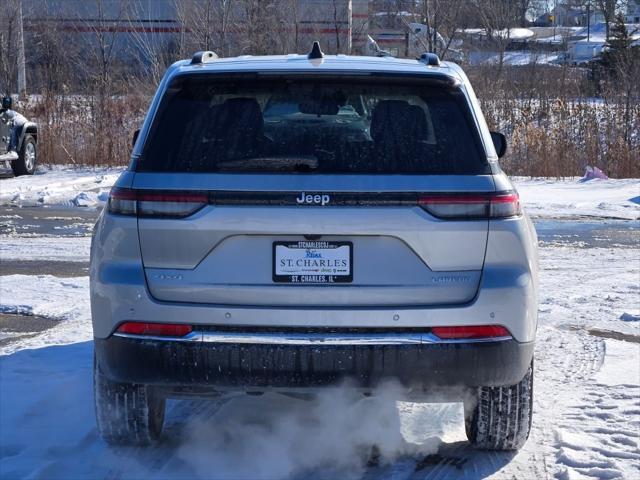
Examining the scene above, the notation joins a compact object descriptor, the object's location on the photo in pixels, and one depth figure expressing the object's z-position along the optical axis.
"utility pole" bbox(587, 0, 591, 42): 67.31
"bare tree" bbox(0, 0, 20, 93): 25.86
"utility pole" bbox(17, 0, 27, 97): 24.44
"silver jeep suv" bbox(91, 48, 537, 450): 3.99
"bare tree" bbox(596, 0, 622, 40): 49.66
